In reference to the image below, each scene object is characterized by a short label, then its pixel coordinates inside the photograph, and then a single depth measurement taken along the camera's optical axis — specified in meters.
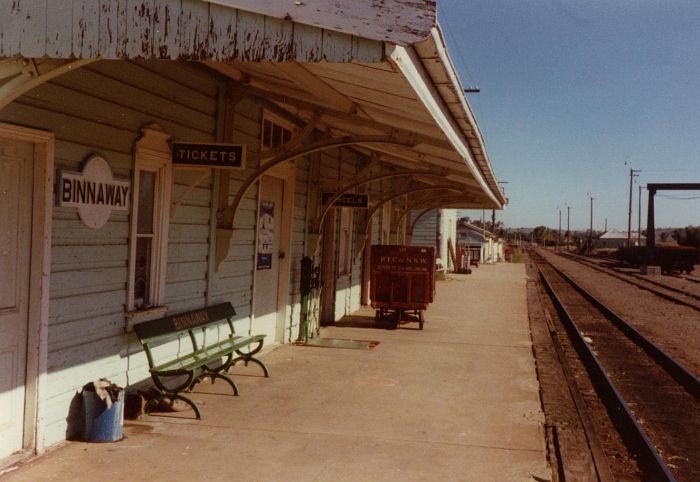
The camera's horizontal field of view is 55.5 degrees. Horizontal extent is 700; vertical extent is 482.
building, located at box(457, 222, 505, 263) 55.19
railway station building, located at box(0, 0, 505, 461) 3.49
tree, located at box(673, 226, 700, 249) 81.00
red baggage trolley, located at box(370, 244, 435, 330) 11.96
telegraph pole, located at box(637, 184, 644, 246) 74.88
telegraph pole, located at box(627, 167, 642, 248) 69.25
